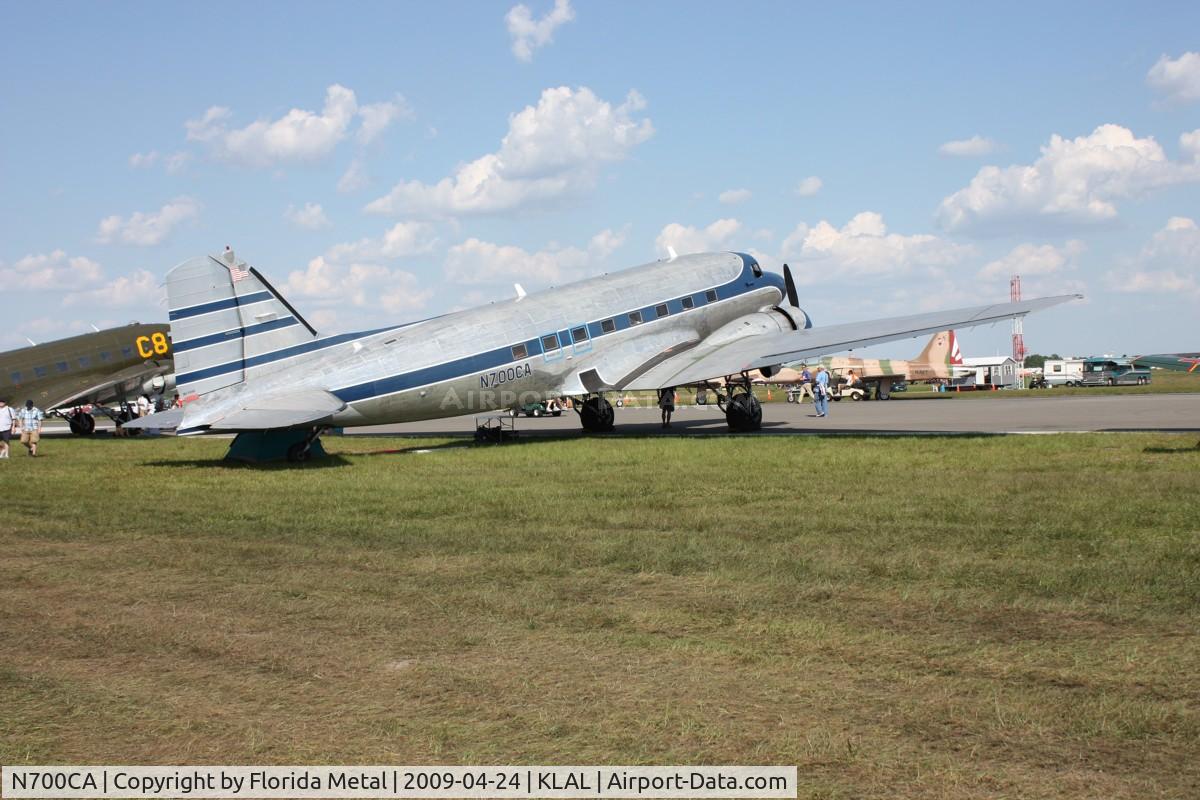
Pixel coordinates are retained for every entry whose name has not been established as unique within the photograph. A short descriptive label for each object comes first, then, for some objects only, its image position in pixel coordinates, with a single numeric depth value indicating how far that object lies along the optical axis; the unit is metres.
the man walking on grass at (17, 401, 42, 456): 30.61
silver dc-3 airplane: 23.05
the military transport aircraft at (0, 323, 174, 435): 41.06
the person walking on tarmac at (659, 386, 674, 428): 36.06
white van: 118.62
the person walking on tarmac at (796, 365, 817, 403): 78.62
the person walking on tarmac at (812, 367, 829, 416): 41.31
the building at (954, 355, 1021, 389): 103.19
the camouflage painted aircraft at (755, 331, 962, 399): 72.56
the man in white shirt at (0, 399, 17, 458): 29.02
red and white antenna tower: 169.62
